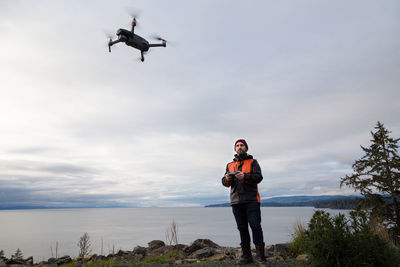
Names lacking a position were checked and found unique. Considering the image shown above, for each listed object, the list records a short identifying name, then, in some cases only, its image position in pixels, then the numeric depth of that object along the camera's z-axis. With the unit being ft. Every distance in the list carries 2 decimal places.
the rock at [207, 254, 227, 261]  21.26
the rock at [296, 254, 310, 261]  17.60
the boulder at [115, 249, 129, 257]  32.42
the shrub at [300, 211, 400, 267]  12.29
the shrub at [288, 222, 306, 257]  21.89
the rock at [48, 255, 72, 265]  30.54
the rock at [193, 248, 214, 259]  23.32
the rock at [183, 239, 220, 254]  27.93
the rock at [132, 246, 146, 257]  32.50
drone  36.17
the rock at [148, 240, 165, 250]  38.04
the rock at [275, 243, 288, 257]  22.71
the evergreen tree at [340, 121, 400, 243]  53.78
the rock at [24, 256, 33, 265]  32.04
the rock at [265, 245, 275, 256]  22.61
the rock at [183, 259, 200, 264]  20.96
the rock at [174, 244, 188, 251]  29.55
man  15.74
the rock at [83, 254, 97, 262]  30.91
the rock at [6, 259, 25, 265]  28.76
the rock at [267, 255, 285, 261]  19.74
